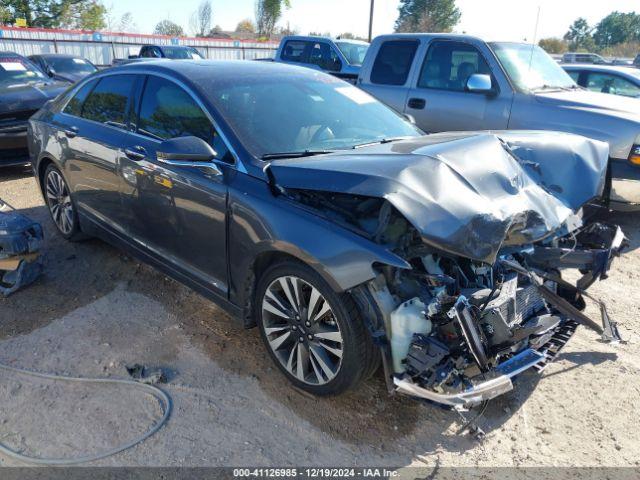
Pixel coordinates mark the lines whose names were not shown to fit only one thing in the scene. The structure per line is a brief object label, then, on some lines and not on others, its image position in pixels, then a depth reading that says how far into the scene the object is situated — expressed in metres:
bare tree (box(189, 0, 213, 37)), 61.28
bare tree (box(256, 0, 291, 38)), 49.84
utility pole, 31.16
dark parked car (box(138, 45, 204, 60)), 17.97
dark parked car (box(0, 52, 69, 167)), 7.45
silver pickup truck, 5.25
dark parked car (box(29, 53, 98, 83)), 13.71
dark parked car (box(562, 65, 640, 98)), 9.05
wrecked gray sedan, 2.50
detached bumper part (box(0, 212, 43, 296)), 4.00
